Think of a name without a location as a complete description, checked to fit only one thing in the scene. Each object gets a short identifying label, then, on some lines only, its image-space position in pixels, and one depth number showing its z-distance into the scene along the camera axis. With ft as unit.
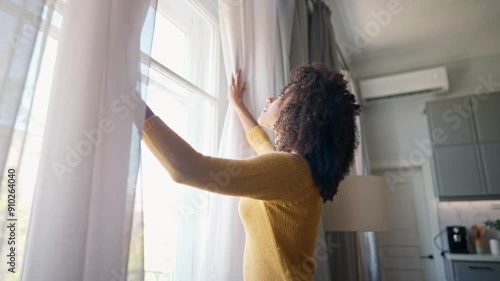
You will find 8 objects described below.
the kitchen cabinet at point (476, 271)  9.36
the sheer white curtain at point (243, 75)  4.30
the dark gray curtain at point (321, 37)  7.83
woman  2.44
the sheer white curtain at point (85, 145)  1.97
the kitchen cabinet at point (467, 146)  10.64
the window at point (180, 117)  4.50
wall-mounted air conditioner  11.96
